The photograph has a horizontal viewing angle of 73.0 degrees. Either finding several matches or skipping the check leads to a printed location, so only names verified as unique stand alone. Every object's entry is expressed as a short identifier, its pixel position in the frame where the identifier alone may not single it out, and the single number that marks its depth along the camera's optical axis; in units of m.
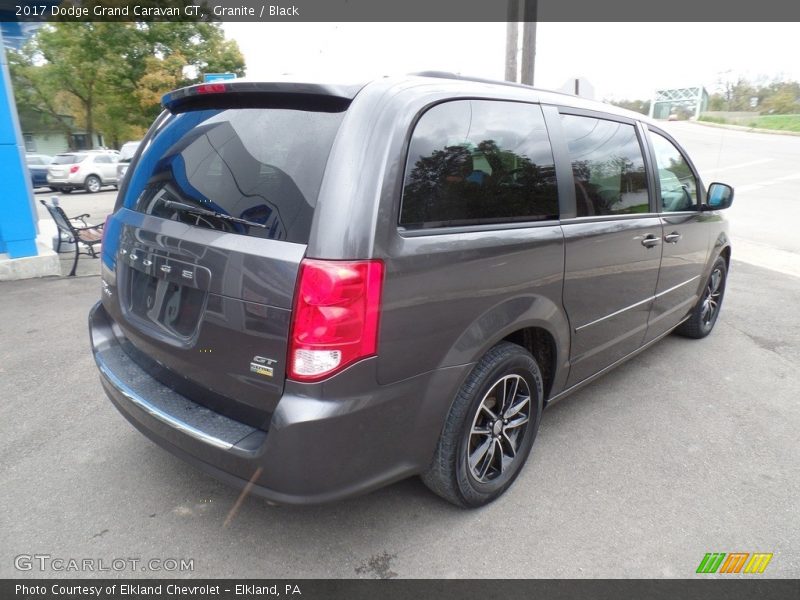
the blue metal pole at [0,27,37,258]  6.29
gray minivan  1.87
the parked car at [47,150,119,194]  21.89
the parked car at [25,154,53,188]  22.12
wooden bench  6.83
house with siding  44.54
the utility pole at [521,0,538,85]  8.77
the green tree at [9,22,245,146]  28.48
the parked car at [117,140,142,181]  21.76
